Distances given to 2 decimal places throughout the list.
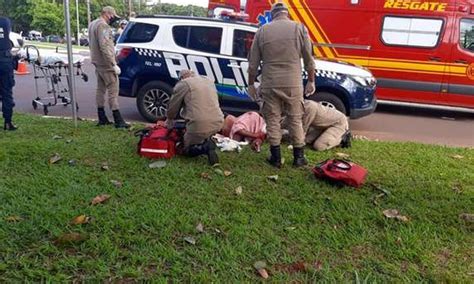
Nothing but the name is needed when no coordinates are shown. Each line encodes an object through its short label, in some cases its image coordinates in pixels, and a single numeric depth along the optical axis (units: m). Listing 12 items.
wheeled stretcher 8.00
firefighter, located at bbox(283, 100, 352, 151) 5.53
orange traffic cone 14.29
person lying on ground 5.61
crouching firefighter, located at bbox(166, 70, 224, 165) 4.70
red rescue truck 8.56
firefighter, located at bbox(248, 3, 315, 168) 4.48
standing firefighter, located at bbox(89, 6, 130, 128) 6.16
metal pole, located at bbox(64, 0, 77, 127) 5.57
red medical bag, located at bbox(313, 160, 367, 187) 4.02
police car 7.01
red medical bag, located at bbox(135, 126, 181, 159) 4.72
